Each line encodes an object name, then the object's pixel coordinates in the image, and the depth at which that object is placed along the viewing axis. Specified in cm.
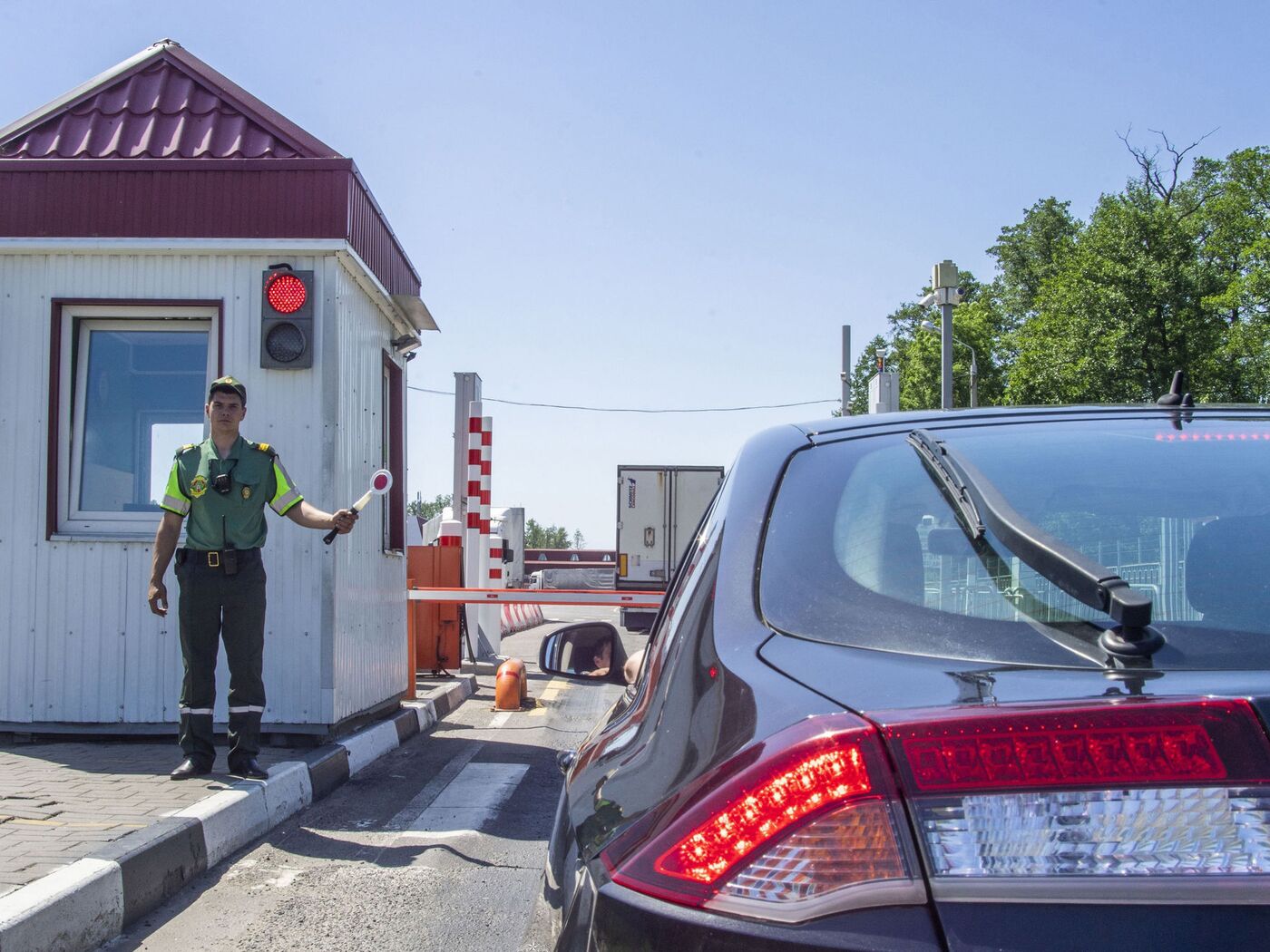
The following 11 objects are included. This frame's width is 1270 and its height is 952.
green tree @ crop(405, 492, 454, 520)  6611
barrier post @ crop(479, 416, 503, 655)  1310
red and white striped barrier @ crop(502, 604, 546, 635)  2084
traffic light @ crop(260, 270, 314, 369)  744
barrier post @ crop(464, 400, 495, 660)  1305
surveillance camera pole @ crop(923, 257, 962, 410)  1903
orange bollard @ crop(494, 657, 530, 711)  1012
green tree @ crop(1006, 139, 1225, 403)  3053
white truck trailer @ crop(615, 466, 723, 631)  2645
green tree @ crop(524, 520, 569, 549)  7056
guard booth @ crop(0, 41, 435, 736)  733
